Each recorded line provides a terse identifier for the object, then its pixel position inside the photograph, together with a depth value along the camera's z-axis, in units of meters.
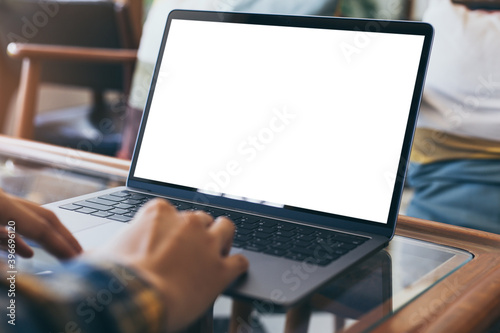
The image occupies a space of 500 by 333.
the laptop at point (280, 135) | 0.58
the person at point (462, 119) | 1.00
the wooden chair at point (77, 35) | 1.88
